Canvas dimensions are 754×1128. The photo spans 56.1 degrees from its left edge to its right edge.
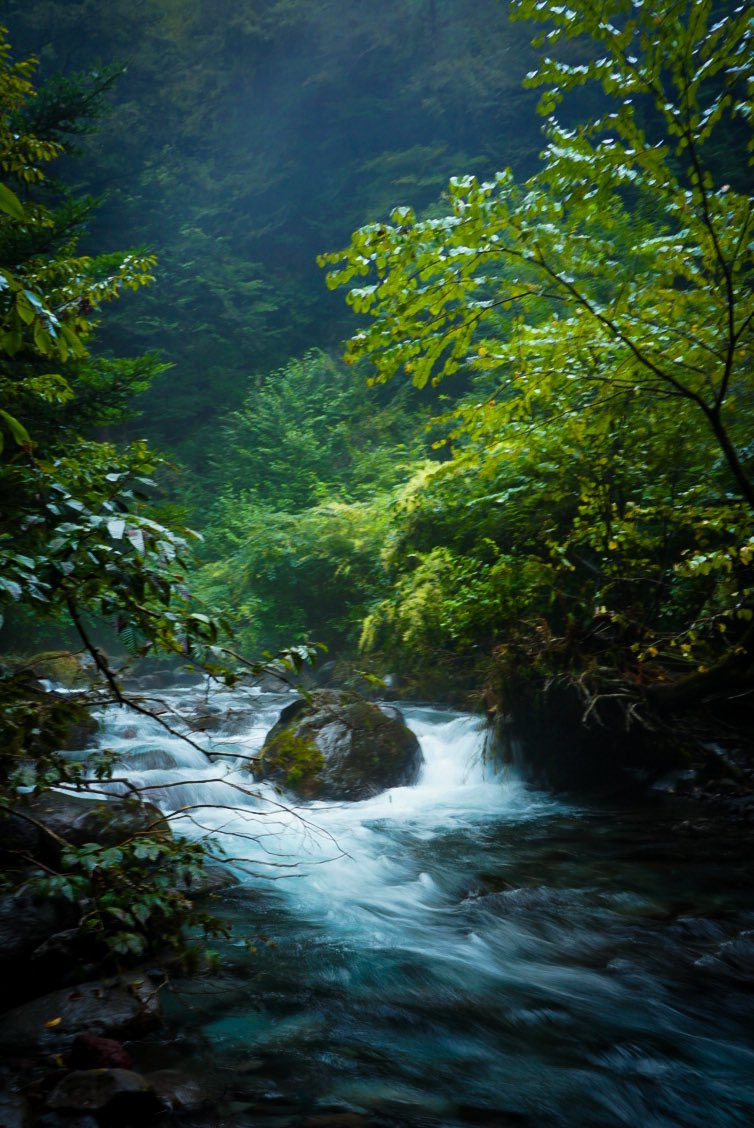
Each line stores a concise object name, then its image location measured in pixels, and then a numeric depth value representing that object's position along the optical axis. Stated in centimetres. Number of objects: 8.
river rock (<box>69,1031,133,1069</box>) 253
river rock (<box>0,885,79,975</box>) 319
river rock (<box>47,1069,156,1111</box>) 231
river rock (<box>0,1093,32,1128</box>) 221
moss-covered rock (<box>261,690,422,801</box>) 724
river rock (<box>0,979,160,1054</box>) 275
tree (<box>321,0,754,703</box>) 279
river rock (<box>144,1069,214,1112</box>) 248
